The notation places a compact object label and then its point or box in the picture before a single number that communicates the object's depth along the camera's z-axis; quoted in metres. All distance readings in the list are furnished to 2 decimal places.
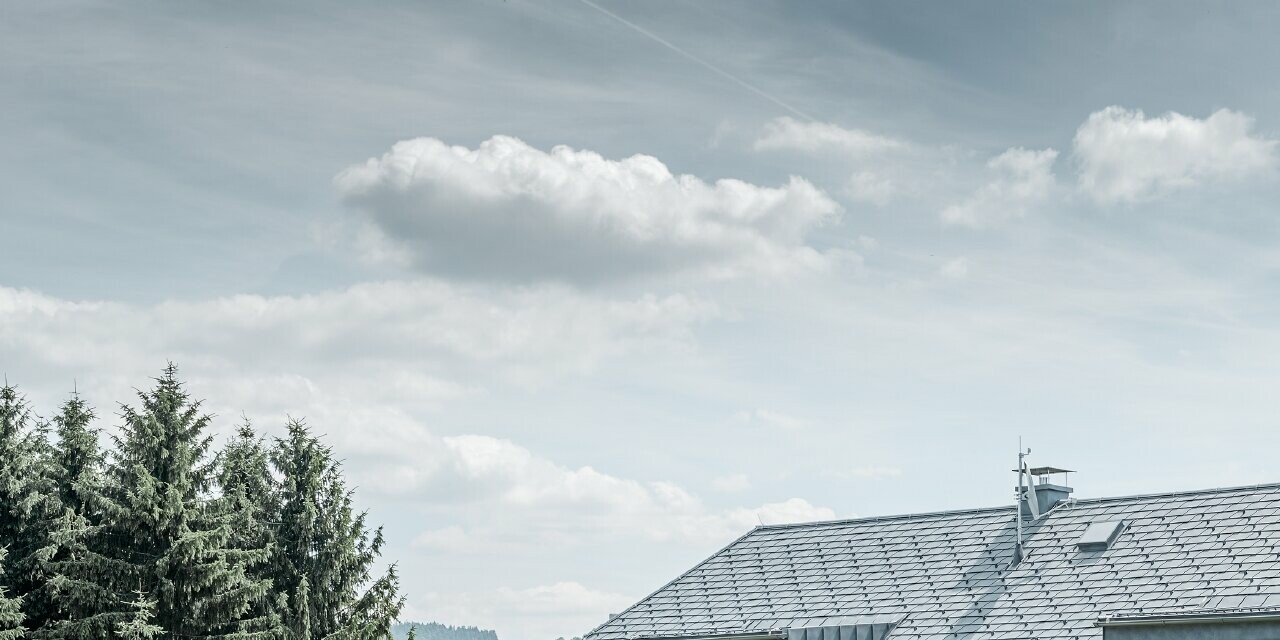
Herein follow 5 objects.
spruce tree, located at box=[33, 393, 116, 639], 47.47
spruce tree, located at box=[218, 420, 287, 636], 51.50
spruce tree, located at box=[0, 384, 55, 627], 49.16
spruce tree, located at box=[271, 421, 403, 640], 53.38
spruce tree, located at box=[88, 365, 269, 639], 48.31
